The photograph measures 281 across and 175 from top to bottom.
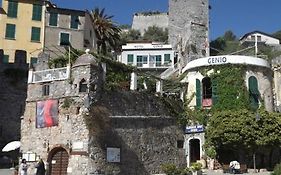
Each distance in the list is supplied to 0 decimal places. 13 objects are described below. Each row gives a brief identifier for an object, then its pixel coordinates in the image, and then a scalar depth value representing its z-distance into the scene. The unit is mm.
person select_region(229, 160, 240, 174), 29205
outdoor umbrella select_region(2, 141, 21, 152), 32656
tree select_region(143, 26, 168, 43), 89562
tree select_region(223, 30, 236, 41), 114606
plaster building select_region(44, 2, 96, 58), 46312
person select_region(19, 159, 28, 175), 26172
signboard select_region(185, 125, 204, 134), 32906
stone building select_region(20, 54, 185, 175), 27625
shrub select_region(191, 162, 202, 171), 27014
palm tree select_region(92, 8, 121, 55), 53438
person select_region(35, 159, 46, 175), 23569
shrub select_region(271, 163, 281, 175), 21959
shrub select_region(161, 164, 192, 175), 26938
